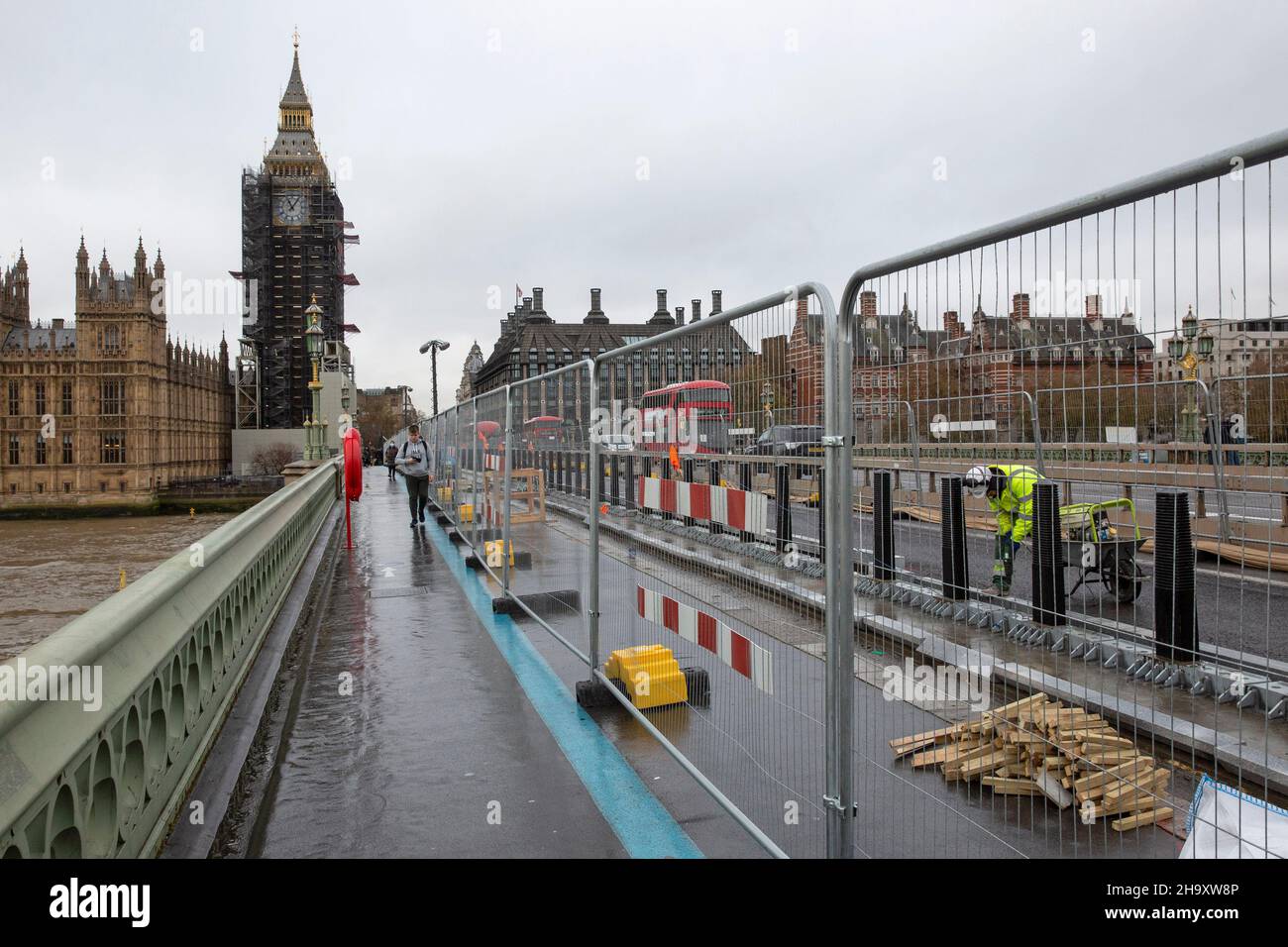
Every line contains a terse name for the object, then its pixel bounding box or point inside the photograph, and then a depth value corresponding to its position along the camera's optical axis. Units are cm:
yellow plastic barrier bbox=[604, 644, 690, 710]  510
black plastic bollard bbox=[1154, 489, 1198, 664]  484
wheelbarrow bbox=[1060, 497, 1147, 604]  478
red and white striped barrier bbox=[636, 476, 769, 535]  385
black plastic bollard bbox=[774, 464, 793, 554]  372
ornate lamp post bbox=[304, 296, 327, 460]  3133
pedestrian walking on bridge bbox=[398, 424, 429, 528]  1683
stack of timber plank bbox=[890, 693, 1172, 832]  311
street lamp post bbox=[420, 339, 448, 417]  3668
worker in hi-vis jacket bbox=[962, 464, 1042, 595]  324
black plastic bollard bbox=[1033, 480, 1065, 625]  452
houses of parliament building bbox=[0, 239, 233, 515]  9981
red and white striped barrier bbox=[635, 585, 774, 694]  377
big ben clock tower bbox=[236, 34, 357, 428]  10569
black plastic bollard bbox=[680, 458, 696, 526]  457
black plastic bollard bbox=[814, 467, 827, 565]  329
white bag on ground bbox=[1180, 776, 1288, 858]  263
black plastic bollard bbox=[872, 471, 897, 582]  347
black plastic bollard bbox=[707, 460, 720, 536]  410
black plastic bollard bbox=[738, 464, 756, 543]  393
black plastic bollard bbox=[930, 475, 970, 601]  388
